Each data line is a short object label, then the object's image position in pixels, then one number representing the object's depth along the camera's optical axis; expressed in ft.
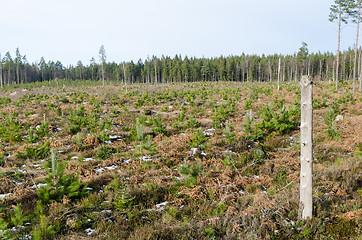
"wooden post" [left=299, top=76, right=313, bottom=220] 12.59
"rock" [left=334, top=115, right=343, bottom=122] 38.05
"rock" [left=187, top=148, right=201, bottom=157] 26.81
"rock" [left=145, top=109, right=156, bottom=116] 55.43
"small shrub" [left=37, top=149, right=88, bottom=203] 15.49
